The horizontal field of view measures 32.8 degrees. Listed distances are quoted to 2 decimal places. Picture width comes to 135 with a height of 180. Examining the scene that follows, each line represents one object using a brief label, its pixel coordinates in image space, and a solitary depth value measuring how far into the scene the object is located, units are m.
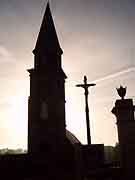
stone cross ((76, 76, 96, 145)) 16.38
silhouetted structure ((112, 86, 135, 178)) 8.44
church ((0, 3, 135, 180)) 19.20
